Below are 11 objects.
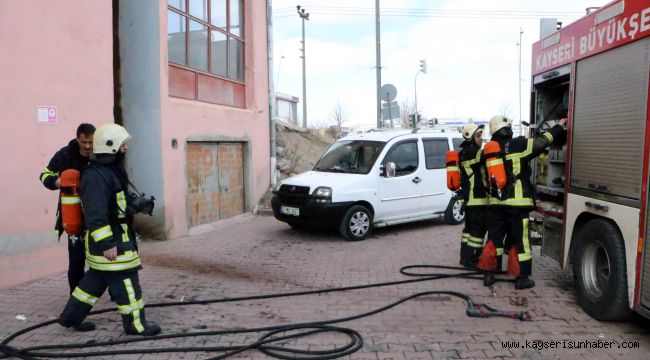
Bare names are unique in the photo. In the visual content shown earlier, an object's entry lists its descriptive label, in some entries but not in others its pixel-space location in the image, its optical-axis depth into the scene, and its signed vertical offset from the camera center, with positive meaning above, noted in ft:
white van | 28.50 -2.58
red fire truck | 13.83 -0.70
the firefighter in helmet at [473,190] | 20.48 -1.93
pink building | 19.79 +1.78
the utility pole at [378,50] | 51.15 +8.65
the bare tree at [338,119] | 153.53 +5.90
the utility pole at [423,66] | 71.92 +9.88
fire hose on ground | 13.41 -5.35
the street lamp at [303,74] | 112.02 +14.62
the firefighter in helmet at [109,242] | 13.46 -2.70
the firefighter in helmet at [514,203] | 18.49 -2.22
